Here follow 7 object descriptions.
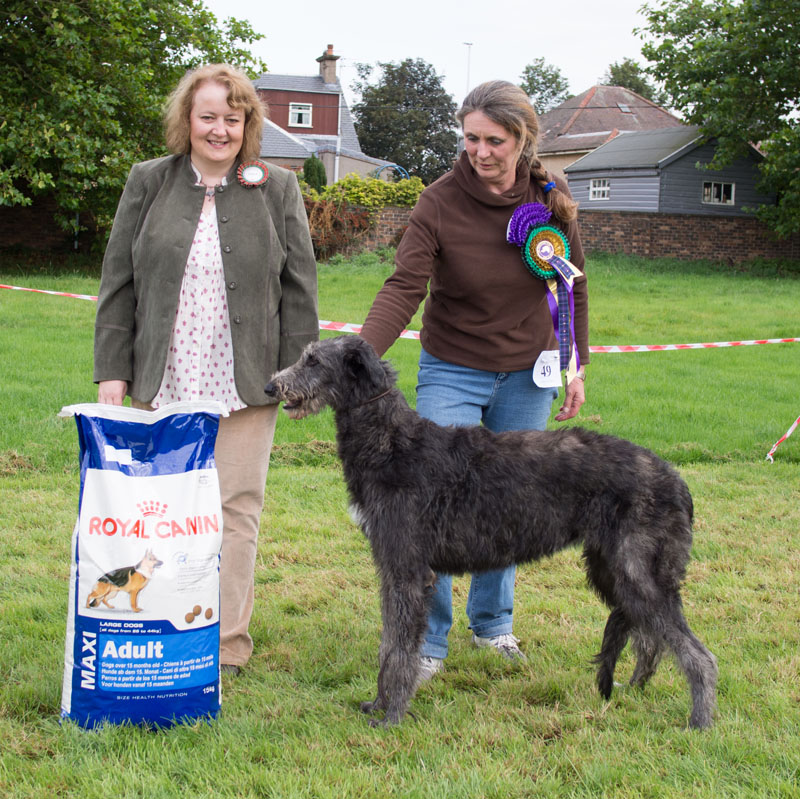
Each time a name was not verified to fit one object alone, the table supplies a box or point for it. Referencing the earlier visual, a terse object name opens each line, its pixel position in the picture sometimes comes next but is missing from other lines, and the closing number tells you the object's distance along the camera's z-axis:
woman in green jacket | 3.66
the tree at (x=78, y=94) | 18.12
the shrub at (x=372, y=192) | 24.33
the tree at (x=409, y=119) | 61.53
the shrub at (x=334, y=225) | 24.03
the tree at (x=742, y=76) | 27.02
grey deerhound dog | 3.47
